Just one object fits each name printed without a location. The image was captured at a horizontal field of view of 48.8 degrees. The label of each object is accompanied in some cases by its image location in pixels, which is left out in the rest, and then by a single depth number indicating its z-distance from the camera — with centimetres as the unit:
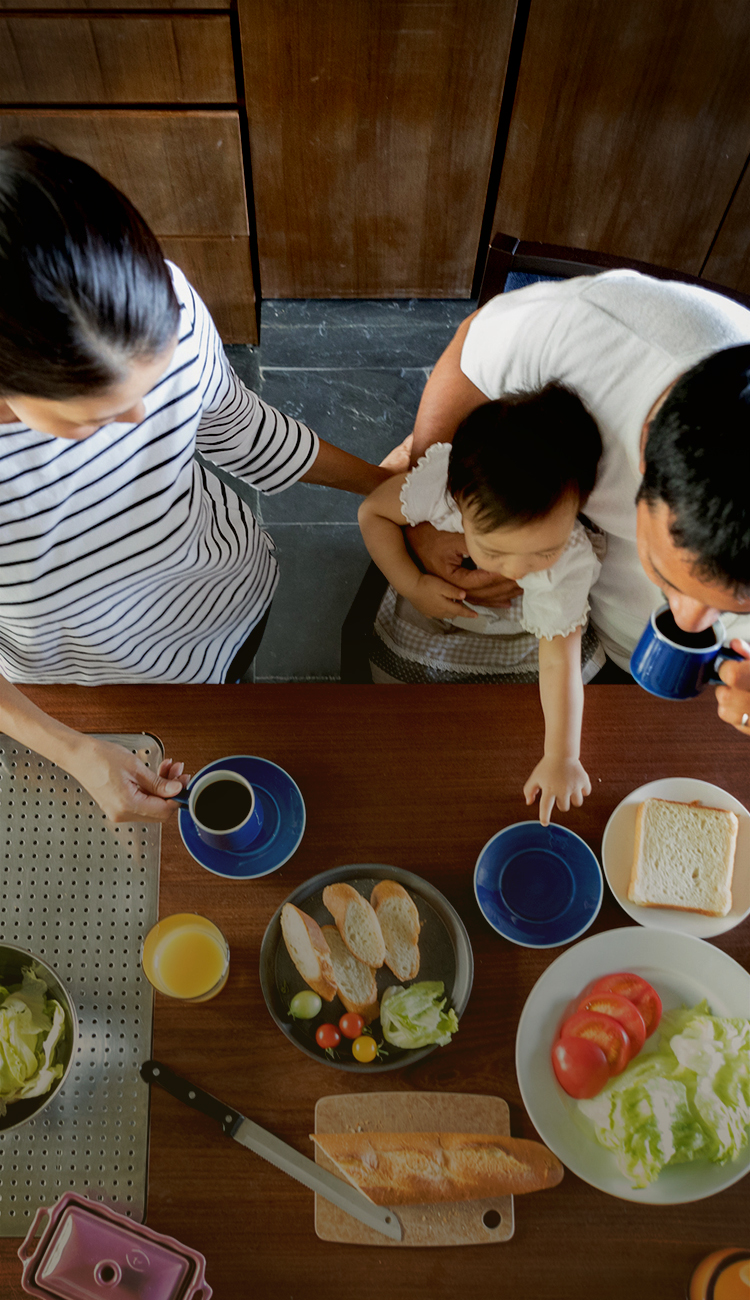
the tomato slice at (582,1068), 97
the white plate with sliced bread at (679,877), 109
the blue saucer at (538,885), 107
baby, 113
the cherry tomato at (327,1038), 101
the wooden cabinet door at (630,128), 204
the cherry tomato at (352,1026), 102
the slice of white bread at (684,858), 110
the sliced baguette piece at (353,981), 104
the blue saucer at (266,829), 109
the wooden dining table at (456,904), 93
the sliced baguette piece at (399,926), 106
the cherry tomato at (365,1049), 100
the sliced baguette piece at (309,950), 104
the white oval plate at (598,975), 94
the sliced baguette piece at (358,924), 106
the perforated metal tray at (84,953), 96
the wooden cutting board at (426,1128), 93
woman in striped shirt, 75
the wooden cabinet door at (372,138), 204
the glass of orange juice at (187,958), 102
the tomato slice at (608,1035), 98
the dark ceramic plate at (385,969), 101
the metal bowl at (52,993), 92
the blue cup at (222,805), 105
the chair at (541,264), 134
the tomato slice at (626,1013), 99
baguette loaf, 94
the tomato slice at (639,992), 102
